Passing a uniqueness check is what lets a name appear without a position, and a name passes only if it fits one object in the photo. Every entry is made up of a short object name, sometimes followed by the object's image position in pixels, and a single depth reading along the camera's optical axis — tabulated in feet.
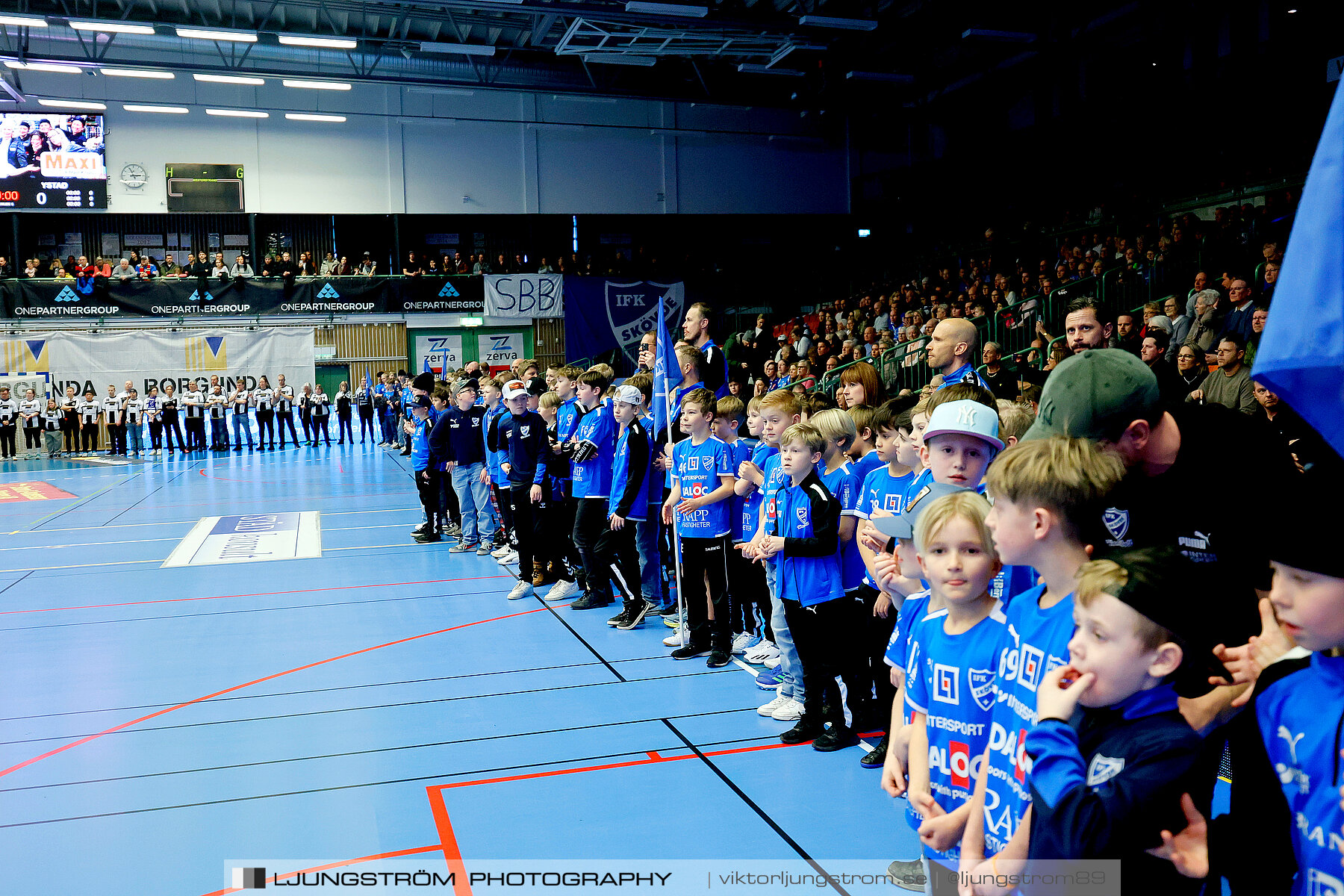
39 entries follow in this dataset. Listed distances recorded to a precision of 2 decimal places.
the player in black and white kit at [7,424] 72.13
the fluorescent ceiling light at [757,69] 70.90
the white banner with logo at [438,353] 90.38
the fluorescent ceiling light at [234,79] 67.26
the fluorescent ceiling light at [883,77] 70.22
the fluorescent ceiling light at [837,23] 58.34
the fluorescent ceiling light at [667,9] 55.72
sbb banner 89.86
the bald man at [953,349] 16.94
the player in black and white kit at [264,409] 79.05
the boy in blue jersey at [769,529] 16.10
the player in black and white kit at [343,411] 82.74
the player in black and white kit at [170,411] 75.25
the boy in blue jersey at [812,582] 14.99
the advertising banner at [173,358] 79.92
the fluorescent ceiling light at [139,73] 70.49
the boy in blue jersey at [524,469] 27.14
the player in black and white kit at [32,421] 73.51
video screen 79.77
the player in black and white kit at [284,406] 80.94
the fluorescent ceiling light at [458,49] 64.73
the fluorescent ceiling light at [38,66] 65.57
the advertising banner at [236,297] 80.07
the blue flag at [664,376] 22.31
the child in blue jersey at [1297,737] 5.08
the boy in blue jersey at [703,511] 19.77
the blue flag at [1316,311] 4.14
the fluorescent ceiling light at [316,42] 59.06
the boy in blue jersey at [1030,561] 6.92
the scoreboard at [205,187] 86.74
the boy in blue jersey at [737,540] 20.01
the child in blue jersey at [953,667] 7.63
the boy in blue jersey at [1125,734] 5.68
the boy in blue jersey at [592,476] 25.04
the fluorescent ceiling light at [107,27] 57.41
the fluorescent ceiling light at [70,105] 74.54
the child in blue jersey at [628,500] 23.26
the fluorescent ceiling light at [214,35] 61.41
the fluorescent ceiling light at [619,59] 68.85
